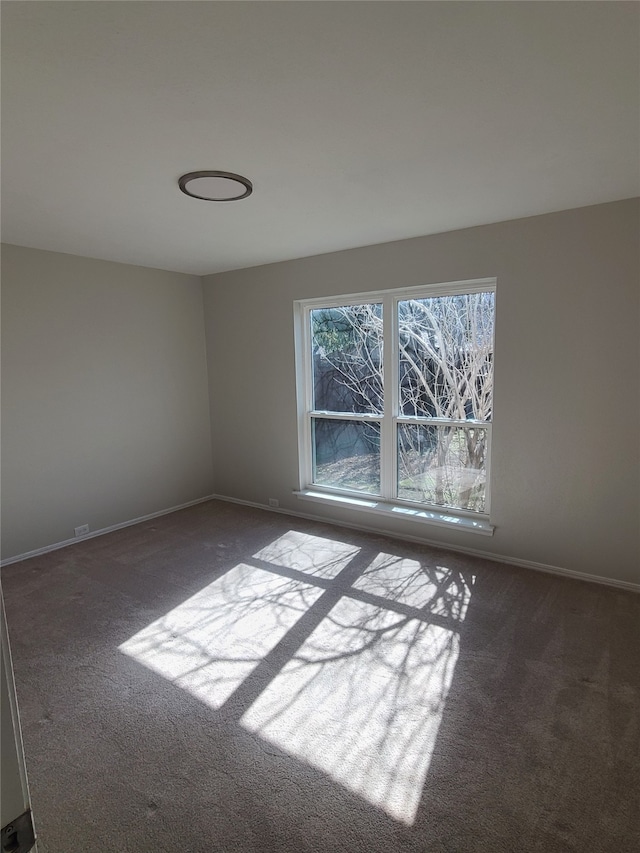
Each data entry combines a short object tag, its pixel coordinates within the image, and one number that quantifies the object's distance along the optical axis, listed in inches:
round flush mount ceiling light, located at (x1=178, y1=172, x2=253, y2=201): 87.7
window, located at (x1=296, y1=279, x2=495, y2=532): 138.5
